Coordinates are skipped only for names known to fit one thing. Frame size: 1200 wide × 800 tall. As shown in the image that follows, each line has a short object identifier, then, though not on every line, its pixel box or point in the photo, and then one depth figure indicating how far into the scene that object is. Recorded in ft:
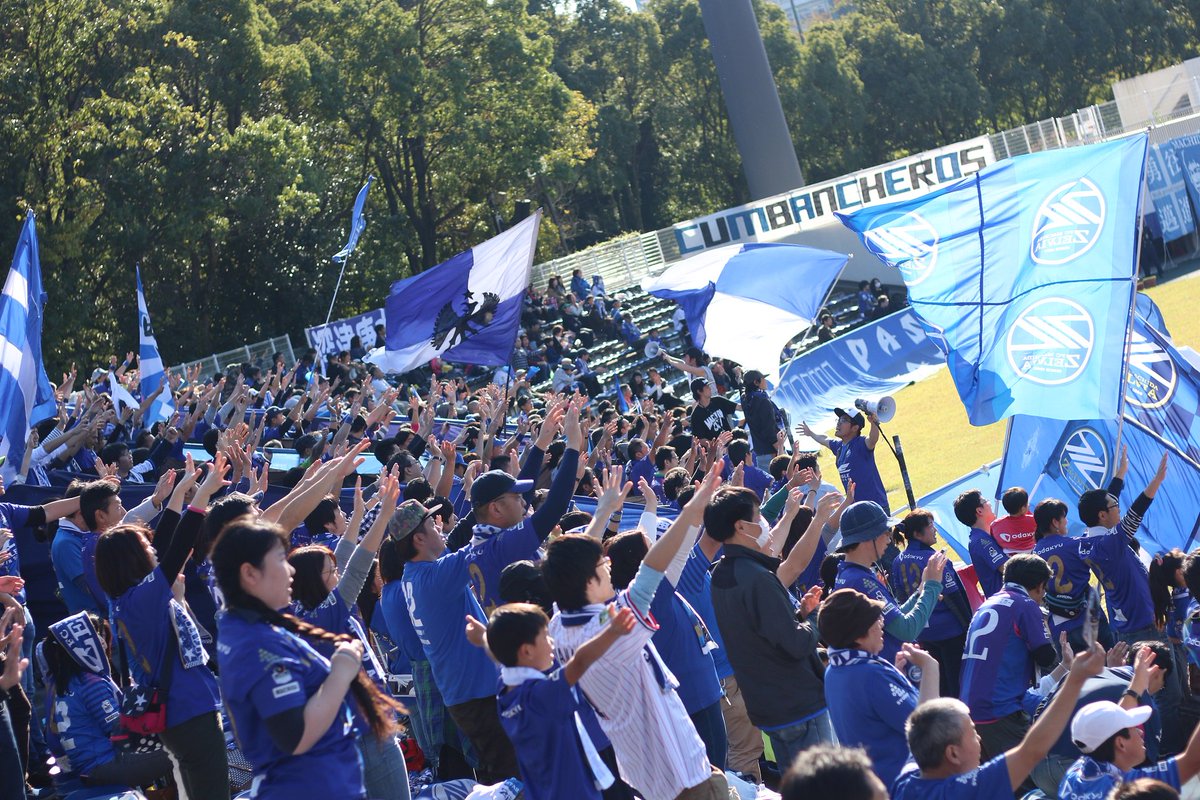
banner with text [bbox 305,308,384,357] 94.48
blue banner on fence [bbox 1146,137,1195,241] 115.96
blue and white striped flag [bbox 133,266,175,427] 61.26
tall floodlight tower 151.53
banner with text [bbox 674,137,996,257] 129.29
